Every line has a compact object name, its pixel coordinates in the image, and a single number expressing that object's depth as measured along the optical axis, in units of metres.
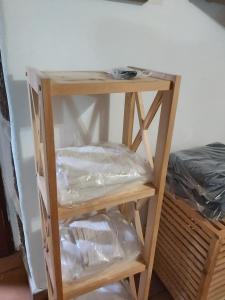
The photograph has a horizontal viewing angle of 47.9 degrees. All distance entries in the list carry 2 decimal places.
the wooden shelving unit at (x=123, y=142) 0.53
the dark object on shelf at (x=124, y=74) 0.62
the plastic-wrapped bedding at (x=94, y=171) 0.66
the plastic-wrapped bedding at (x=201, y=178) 0.88
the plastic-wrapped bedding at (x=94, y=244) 0.81
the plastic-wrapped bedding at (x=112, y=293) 1.06
